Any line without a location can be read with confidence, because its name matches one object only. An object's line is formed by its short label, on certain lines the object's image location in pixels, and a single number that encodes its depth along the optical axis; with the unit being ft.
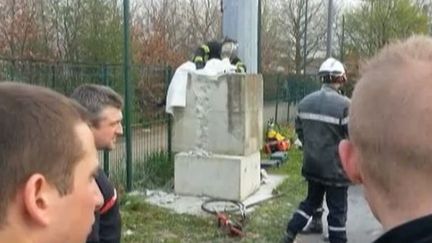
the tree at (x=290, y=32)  110.93
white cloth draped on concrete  29.32
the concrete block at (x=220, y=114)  28.73
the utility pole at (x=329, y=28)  76.95
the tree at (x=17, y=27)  48.49
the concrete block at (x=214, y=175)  28.40
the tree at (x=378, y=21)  110.52
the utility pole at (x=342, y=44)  110.61
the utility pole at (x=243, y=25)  33.22
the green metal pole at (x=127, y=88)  28.55
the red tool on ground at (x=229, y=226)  24.16
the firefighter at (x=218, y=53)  30.78
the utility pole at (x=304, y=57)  101.49
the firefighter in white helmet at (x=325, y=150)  21.58
